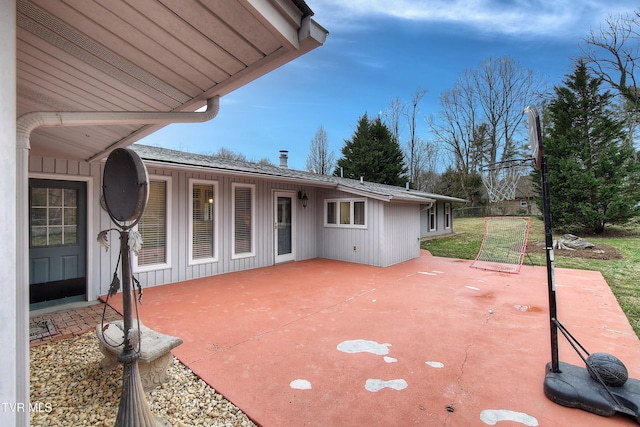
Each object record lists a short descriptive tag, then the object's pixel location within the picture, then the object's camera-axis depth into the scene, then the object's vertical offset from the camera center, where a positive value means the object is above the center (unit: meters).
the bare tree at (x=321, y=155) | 25.11 +5.36
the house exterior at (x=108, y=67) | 1.00 +0.93
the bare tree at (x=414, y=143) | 22.83 +6.11
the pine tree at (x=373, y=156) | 21.78 +4.63
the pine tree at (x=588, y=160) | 11.37 +2.24
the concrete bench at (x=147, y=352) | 2.34 -1.10
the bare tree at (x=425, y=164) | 24.67 +4.55
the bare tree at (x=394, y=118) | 23.59 +8.06
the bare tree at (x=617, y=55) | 13.66 +7.67
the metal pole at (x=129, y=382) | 1.79 -1.04
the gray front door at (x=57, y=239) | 4.21 -0.31
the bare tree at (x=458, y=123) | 21.42 +7.14
